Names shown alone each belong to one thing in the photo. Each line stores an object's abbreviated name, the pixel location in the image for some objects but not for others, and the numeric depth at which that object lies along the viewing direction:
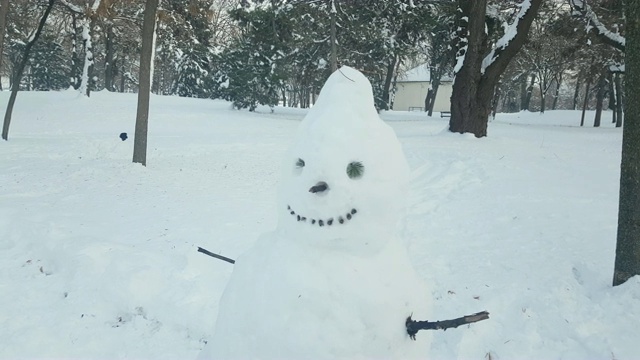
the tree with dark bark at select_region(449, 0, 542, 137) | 12.36
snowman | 2.12
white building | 56.47
